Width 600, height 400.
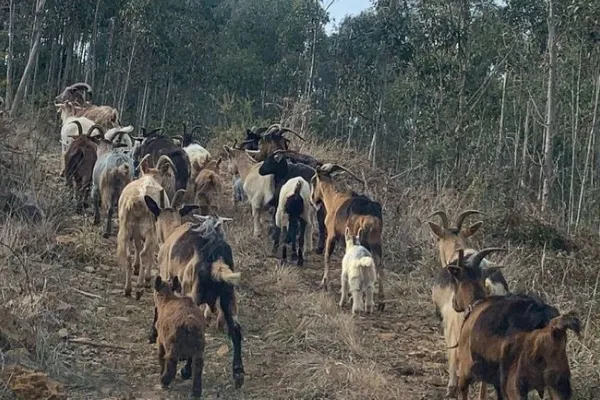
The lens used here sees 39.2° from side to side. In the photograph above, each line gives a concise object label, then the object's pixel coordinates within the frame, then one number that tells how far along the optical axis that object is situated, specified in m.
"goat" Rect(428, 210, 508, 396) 7.94
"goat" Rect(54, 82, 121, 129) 16.22
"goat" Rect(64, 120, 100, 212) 12.78
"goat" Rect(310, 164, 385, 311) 10.93
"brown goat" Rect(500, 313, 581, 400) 5.95
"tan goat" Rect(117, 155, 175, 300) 9.86
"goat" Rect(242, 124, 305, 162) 15.61
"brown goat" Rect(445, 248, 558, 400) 6.49
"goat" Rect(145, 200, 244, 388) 7.79
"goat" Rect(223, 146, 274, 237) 13.65
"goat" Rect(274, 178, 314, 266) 12.53
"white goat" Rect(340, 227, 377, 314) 10.20
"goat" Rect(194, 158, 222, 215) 12.95
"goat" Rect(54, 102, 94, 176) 14.69
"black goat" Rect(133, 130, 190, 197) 13.09
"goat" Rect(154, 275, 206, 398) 7.00
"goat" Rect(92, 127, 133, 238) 11.56
